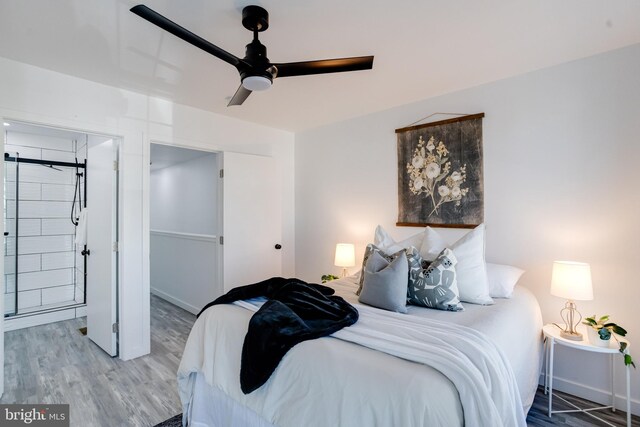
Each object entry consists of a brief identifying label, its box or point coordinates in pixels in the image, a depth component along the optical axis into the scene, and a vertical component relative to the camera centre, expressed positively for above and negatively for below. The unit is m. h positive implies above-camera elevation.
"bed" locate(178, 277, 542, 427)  1.15 -0.70
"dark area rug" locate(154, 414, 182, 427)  2.01 -1.35
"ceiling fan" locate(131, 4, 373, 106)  1.68 +0.84
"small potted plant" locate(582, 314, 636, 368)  1.91 -0.74
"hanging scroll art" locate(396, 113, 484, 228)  2.78 +0.40
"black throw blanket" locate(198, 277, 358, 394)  1.48 -0.55
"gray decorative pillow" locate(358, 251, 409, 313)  2.01 -0.47
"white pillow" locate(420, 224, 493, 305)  2.18 -0.37
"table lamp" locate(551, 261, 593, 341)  2.02 -0.44
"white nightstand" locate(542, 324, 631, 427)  1.94 -0.84
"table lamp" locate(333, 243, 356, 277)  3.36 -0.43
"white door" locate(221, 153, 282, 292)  3.51 -0.06
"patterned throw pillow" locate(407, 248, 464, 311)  2.05 -0.46
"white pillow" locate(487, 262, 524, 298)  2.28 -0.47
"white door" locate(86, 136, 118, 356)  2.93 -0.29
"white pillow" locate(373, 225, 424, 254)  2.74 -0.24
